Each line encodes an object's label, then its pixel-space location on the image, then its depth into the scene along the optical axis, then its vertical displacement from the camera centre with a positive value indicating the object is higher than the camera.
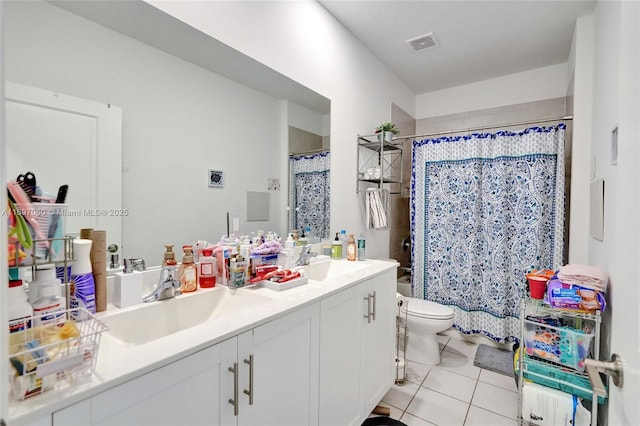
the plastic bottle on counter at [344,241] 2.21 -0.22
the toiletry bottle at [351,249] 2.11 -0.26
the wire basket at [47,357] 0.57 -0.30
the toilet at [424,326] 2.30 -0.87
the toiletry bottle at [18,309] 0.68 -0.23
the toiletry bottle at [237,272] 1.31 -0.27
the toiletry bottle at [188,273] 1.23 -0.26
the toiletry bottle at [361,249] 2.15 -0.27
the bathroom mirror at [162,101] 1.00 +0.44
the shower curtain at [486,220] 2.41 -0.06
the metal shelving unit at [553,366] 1.45 -0.79
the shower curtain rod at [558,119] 2.23 +0.69
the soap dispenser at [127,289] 1.04 -0.28
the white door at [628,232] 0.53 -0.03
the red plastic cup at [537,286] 1.72 -0.41
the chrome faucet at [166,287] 1.12 -0.29
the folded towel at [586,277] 1.48 -0.32
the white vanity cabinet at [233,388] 0.68 -0.49
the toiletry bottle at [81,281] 0.91 -0.22
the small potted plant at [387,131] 2.50 +0.66
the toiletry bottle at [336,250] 2.11 -0.27
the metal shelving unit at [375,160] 2.53 +0.45
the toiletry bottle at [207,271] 1.29 -0.26
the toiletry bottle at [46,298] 0.75 -0.22
